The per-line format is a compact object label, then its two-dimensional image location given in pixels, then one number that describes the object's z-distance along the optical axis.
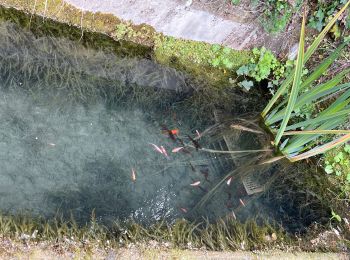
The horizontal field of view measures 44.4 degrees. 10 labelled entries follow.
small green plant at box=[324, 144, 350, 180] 3.20
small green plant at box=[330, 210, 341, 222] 2.93
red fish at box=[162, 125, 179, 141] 3.10
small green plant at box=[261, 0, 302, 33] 3.17
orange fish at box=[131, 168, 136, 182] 2.85
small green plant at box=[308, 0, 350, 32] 3.18
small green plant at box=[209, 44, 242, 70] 3.41
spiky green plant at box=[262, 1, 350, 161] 2.47
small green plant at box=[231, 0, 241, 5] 3.14
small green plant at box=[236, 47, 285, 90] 3.40
